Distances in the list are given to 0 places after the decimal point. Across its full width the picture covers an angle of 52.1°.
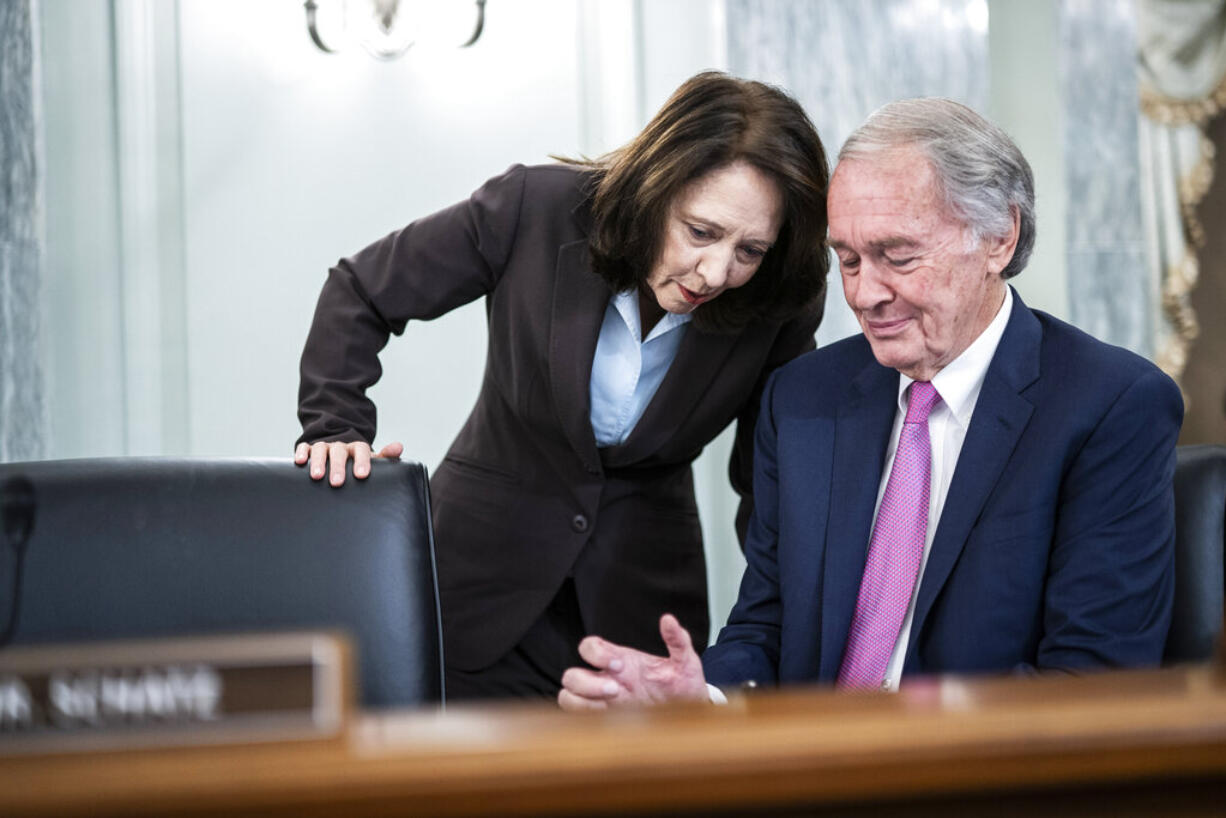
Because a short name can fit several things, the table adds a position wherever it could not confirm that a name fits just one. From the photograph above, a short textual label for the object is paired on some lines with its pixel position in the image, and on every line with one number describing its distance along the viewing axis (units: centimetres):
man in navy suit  147
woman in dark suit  192
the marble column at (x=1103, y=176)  344
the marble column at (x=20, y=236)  312
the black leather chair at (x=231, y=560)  135
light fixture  351
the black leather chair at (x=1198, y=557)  154
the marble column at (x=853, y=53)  335
